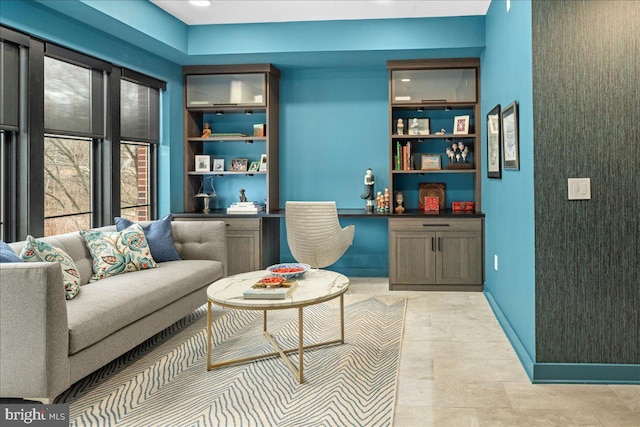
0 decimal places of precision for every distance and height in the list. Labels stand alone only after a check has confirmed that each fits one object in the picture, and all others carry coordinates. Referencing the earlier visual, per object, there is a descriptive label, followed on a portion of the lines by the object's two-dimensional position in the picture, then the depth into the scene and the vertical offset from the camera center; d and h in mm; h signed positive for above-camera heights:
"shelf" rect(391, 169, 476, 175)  5287 +394
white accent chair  4648 -194
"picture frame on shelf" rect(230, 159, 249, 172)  5695 +504
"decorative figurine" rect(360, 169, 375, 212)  5477 +216
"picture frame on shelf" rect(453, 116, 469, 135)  5324 +867
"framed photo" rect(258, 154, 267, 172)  5609 +516
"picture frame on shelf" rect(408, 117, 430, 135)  5402 +871
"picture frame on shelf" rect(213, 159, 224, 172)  5723 +507
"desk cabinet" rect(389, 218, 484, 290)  4965 -424
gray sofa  2289 -539
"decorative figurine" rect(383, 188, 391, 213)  5459 +106
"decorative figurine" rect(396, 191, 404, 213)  5432 +104
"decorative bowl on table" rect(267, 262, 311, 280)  3240 -379
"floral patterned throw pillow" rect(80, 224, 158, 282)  3525 -279
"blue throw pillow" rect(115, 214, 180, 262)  4039 -206
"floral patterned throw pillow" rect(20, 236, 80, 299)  2893 -257
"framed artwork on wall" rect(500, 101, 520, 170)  3207 +480
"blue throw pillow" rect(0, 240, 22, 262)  2588 -214
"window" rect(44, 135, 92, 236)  3865 +222
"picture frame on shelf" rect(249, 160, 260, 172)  5685 +489
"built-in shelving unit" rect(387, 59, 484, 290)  4984 +398
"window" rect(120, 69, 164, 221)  4766 +654
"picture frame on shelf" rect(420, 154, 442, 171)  5484 +511
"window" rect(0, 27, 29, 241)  3422 +658
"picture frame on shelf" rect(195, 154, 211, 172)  5672 +535
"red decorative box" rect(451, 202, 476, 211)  5367 +36
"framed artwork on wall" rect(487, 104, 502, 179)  4013 +528
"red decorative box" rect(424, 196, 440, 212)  5297 +59
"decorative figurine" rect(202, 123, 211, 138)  5602 +855
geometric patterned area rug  2371 -910
